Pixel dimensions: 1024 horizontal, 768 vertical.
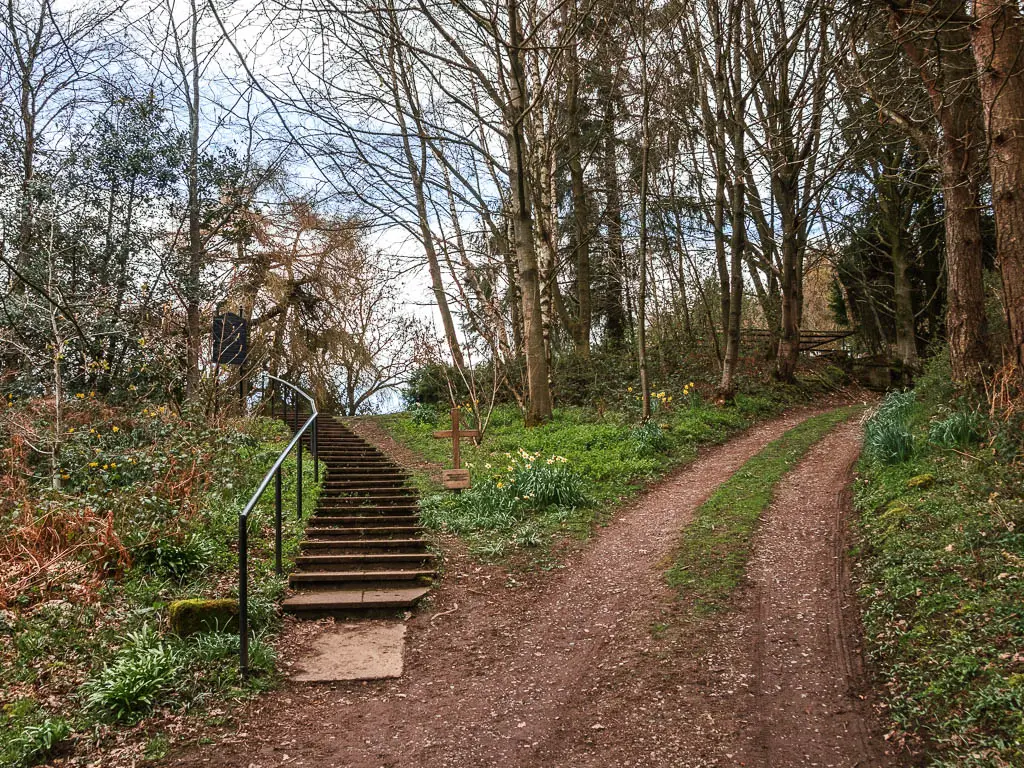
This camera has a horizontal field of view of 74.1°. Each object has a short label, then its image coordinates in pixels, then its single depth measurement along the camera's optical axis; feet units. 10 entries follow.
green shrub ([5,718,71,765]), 11.71
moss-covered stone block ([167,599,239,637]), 15.98
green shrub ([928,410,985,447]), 23.30
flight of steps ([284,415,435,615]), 19.34
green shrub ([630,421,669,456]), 36.47
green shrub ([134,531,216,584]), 19.43
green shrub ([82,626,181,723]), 13.20
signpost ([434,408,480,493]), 29.81
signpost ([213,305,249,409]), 40.04
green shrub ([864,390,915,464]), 26.17
